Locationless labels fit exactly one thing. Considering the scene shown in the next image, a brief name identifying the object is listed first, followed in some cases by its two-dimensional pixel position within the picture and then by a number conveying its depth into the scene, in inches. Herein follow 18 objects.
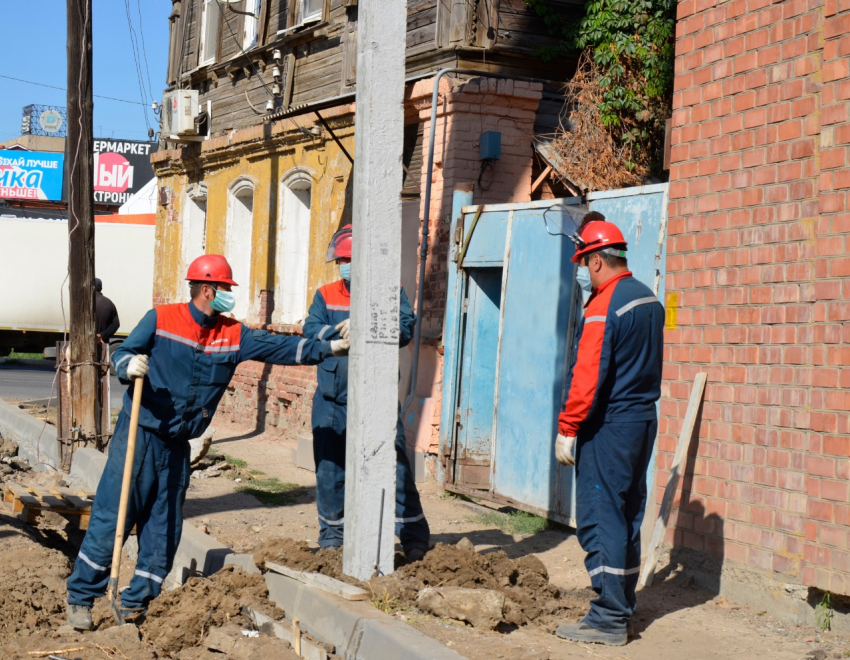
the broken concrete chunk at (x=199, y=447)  406.0
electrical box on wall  389.1
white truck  964.6
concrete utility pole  218.4
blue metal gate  303.0
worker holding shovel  225.9
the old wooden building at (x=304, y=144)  398.0
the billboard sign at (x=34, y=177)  1846.7
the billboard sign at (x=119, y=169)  1863.9
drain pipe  397.1
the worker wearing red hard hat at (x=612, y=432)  196.5
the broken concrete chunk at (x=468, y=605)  201.8
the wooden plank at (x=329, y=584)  210.4
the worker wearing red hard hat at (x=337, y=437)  253.4
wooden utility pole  435.2
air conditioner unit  639.8
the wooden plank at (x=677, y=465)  243.9
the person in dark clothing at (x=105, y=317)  603.2
